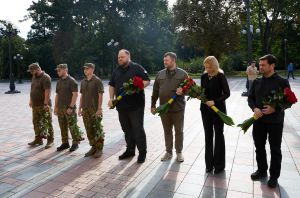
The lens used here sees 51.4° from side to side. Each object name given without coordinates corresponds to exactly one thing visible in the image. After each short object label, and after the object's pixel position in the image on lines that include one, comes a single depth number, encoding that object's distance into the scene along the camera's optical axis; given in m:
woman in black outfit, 4.80
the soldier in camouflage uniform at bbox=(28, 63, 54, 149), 6.86
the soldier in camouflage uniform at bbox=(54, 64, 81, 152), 6.44
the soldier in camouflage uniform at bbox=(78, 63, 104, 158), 6.07
